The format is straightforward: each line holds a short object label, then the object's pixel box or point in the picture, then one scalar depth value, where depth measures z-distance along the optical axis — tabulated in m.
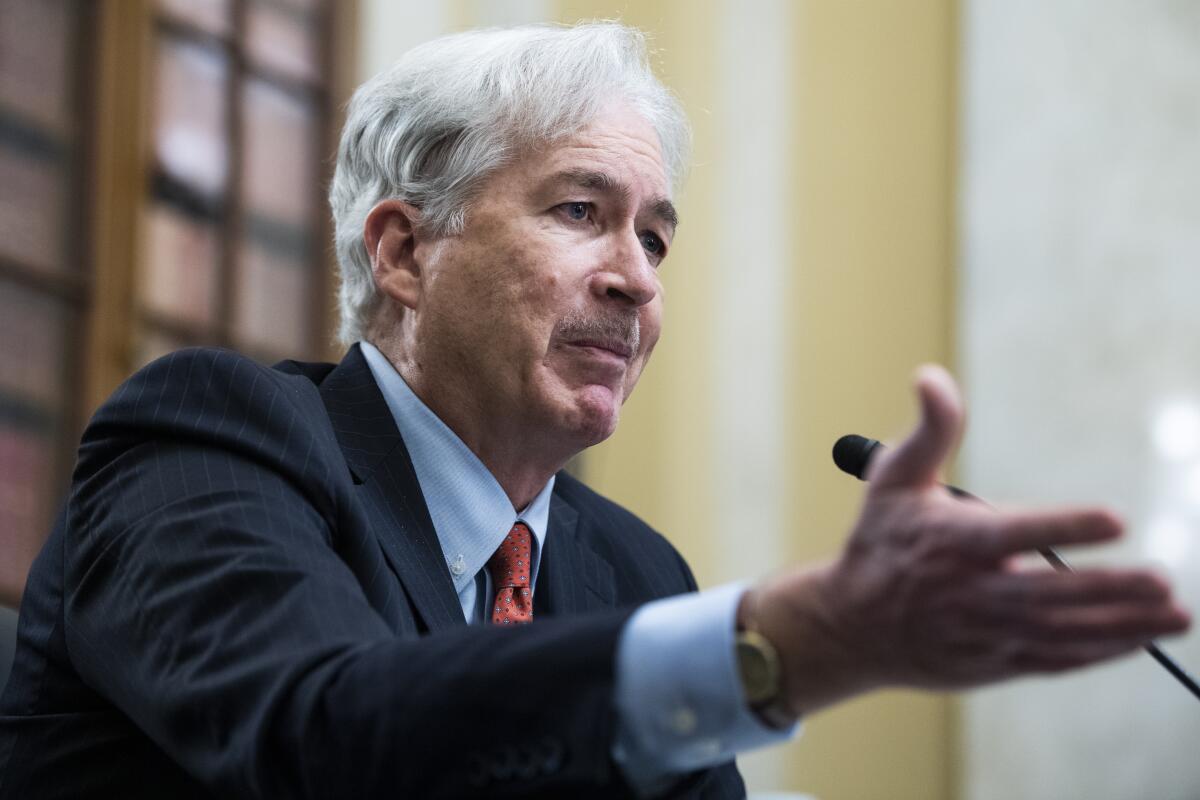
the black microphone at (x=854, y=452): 3.07
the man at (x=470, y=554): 2.71
